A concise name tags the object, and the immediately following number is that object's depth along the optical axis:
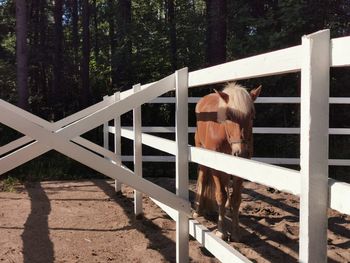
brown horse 4.03
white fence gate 1.84
